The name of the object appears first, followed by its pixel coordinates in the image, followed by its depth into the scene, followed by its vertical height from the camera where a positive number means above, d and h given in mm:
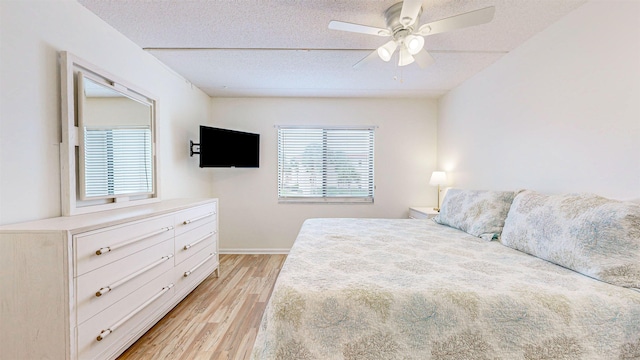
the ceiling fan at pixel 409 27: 1479 +960
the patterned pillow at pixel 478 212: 1983 -302
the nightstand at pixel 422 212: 3143 -461
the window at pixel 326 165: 3842 +181
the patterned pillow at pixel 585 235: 1149 -306
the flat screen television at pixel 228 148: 3129 +386
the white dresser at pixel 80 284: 1240 -584
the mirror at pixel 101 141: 1618 +278
